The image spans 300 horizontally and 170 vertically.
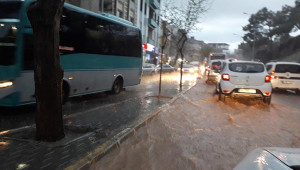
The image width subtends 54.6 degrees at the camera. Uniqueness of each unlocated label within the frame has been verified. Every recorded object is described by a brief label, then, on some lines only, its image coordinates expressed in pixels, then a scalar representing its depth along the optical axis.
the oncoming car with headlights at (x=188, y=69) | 37.31
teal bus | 7.14
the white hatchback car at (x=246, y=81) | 10.73
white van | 15.69
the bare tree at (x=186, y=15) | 23.53
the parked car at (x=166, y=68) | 32.33
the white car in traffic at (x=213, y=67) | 22.23
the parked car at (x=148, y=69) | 25.94
